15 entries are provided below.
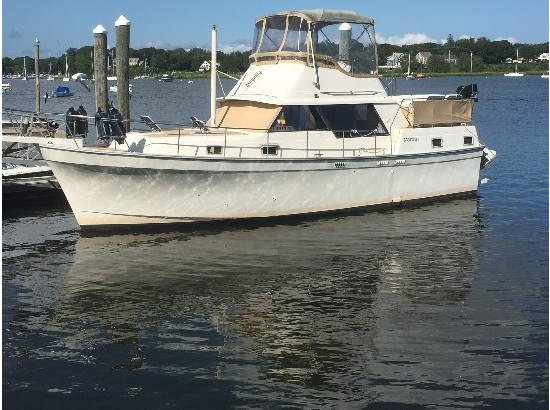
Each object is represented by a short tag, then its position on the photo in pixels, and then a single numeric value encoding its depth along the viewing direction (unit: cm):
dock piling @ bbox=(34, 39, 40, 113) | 3030
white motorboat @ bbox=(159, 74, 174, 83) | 15308
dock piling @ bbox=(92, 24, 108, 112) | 2336
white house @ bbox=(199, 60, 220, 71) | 16100
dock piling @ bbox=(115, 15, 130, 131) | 2298
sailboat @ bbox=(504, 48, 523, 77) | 15738
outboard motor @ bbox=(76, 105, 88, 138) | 2061
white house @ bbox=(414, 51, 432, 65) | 16188
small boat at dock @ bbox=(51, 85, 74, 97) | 8494
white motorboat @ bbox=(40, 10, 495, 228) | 1606
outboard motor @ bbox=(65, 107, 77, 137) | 1933
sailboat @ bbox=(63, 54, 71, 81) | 13638
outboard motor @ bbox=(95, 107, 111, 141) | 1753
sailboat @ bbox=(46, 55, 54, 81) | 15314
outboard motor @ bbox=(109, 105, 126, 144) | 1713
